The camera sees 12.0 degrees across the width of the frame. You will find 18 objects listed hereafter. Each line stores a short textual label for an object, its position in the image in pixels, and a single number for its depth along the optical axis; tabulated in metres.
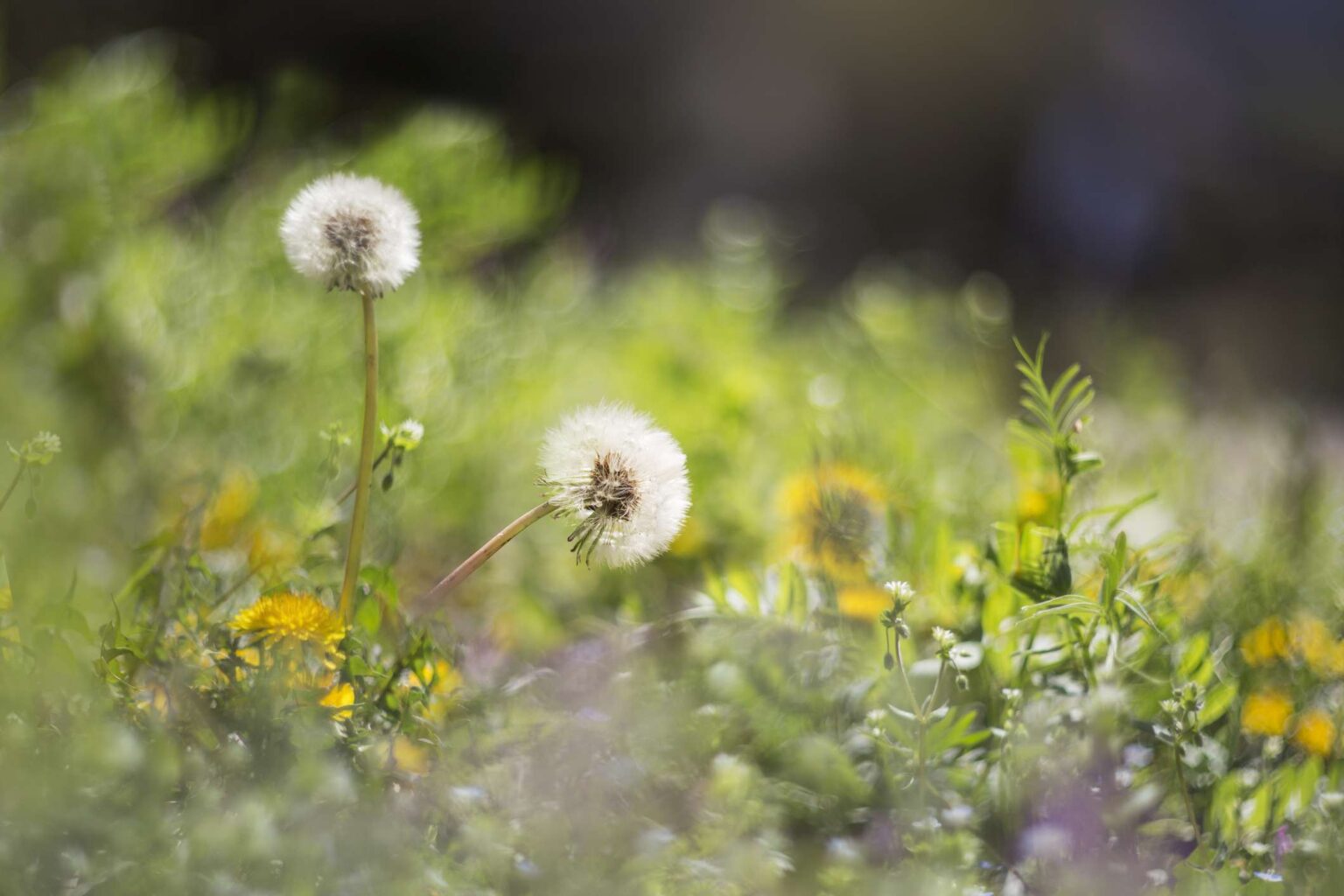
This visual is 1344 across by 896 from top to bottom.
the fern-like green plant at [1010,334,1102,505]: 1.79
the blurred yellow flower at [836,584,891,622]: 1.89
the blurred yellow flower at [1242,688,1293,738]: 1.85
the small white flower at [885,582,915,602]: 1.76
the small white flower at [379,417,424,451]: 1.79
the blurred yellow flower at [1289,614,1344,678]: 1.87
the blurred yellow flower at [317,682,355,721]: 1.78
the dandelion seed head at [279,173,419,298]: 1.76
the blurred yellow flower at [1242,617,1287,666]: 1.88
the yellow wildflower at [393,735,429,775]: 1.80
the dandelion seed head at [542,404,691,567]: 1.76
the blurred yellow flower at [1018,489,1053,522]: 1.86
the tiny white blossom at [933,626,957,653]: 1.76
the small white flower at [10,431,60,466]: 1.76
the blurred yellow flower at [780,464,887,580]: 1.92
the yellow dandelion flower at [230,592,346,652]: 1.77
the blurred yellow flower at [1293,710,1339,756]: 1.84
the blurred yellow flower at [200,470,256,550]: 1.92
